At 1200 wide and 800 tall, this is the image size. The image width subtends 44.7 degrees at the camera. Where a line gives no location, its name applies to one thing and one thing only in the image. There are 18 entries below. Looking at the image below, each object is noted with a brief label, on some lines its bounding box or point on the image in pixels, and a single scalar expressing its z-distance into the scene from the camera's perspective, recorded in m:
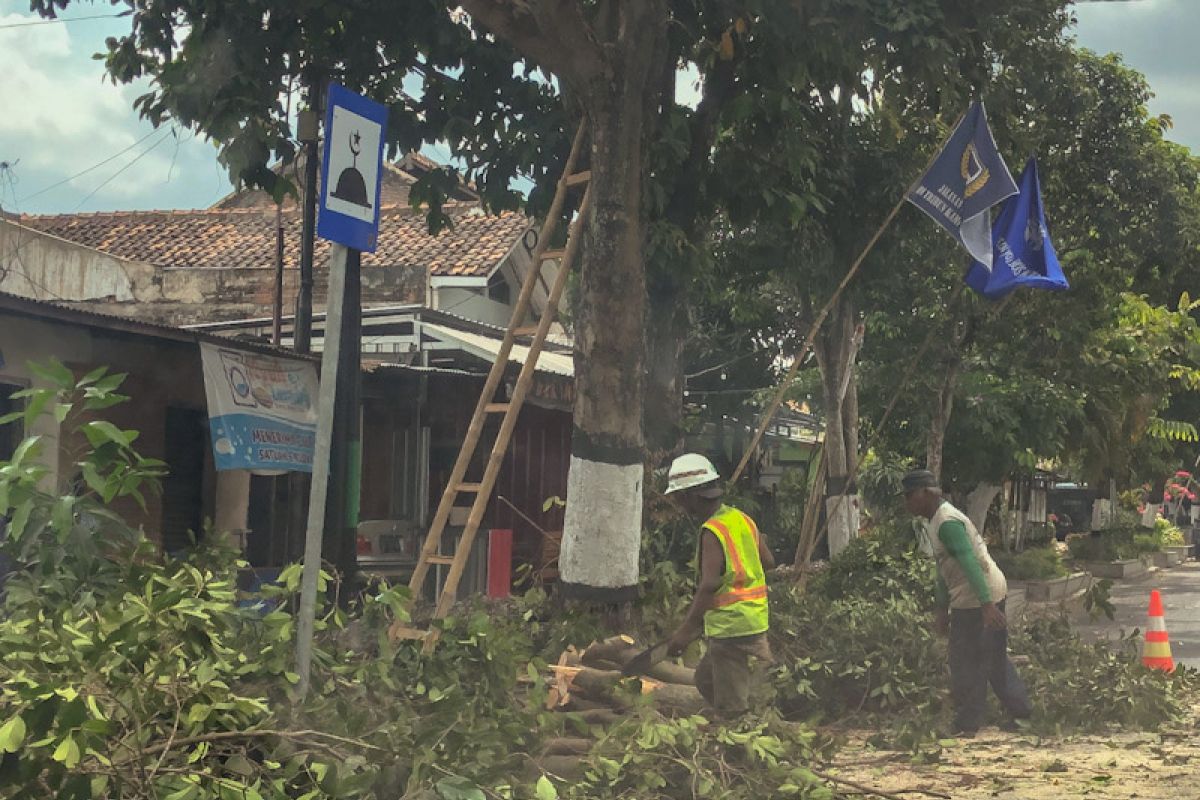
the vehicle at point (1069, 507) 52.53
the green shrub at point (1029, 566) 23.33
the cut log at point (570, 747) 6.61
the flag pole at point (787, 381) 10.70
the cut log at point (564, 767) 6.36
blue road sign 5.23
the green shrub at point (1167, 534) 40.12
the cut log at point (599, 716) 7.09
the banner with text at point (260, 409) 12.56
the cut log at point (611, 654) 7.78
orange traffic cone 11.39
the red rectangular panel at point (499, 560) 15.02
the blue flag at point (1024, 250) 12.62
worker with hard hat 7.12
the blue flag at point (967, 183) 12.23
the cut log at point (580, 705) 7.36
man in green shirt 8.71
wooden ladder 8.22
